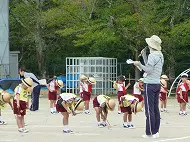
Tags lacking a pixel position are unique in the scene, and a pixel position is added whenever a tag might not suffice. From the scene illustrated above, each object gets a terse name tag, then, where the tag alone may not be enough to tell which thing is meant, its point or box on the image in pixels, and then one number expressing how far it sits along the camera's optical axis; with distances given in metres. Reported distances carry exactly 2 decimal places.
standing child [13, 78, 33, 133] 12.06
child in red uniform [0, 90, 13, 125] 12.94
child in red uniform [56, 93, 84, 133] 11.98
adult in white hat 10.77
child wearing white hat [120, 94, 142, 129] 12.41
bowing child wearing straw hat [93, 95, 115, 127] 12.70
